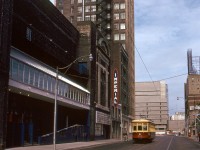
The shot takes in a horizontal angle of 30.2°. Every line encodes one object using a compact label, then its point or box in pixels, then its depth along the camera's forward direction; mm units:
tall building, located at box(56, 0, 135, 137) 105000
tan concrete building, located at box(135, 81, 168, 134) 192625
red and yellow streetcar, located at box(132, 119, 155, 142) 51656
